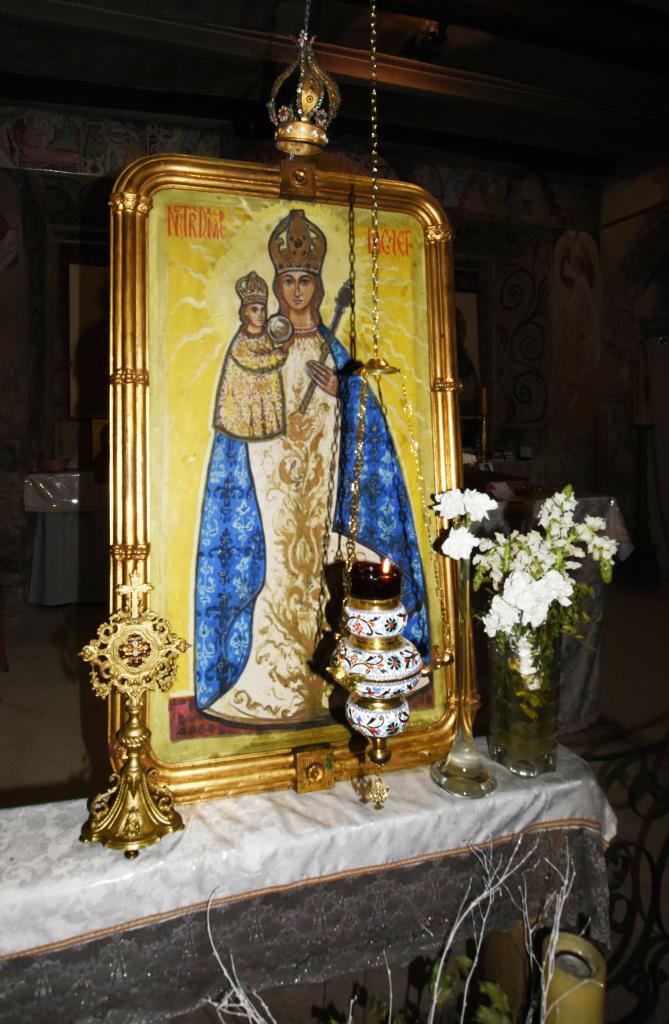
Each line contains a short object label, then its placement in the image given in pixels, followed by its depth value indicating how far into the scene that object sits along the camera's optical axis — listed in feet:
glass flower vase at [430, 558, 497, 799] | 4.70
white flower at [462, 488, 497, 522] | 4.61
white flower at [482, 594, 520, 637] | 4.75
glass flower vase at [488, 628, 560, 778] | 4.92
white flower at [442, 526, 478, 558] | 4.49
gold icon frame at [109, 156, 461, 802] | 4.53
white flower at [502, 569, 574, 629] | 4.58
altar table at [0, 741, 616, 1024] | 3.76
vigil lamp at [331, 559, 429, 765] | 4.04
